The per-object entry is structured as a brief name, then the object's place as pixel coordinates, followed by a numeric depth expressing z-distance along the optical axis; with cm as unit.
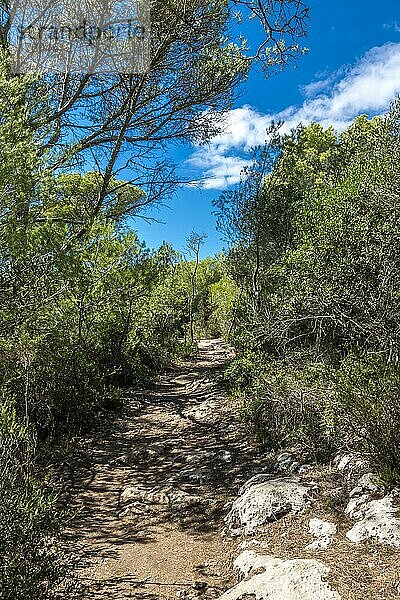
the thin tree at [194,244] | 2249
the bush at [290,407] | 539
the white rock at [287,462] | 528
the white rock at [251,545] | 407
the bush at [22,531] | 280
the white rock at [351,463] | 471
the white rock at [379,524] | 360
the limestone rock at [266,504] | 442
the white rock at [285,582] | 313
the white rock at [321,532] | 379
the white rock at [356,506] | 405
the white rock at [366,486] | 428
